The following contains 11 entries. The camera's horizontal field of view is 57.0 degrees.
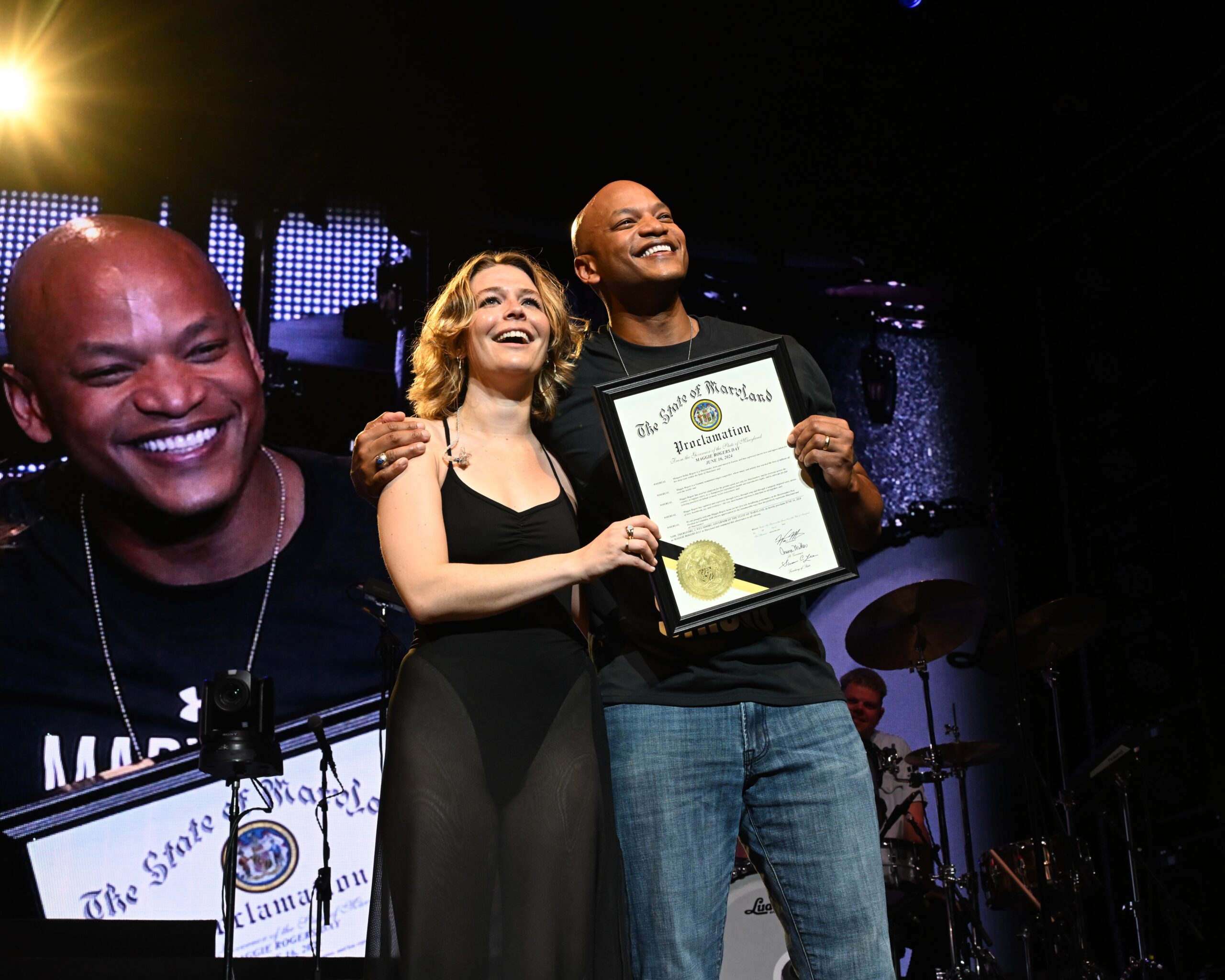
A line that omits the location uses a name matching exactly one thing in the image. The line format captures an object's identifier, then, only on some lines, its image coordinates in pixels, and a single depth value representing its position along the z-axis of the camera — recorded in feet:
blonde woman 5.46
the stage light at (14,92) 15.85
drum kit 14.38
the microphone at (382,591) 12.76
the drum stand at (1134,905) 14.02
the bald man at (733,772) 5.85
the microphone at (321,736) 12.80
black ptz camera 11.82
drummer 16.84
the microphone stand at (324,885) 13.16
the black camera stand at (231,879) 10.96
